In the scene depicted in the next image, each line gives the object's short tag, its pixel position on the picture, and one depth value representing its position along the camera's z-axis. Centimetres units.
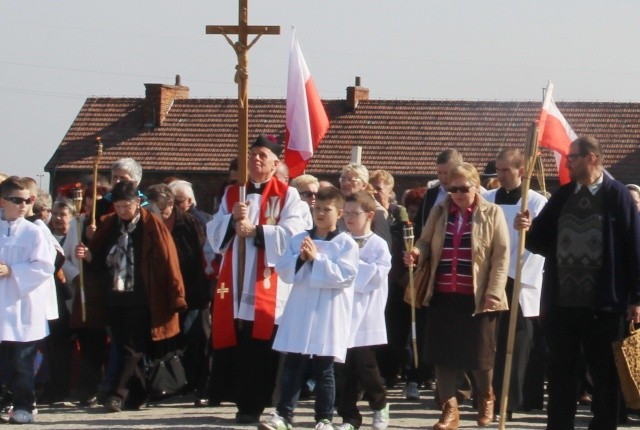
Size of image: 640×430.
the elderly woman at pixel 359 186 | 1216
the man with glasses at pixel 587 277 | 936
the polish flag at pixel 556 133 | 1206
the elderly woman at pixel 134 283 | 1170
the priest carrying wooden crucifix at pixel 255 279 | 1086
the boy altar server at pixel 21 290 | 1095
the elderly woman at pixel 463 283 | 1037
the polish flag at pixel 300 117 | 1384
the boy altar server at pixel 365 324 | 1043
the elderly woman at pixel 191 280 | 1252
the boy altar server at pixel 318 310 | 991
